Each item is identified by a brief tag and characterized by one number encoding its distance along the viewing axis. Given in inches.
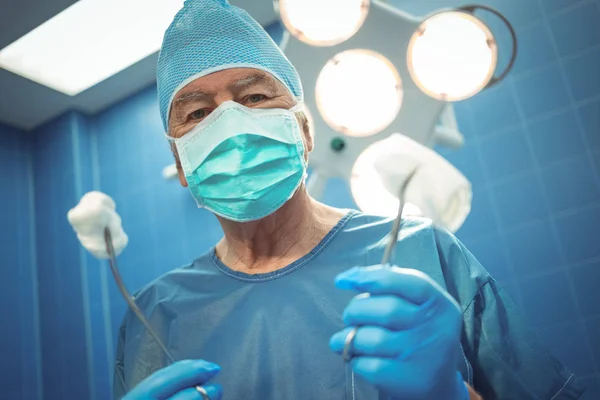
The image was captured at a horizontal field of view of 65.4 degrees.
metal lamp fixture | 43.2
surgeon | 33.6
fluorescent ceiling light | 91.6
